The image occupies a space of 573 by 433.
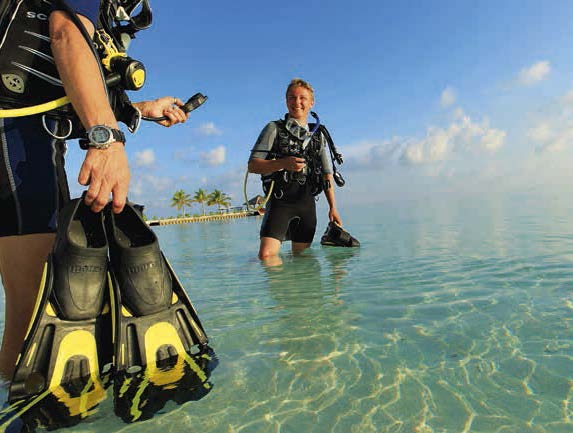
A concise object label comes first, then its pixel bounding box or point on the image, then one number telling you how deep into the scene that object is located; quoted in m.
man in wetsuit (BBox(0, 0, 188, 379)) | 1.41
